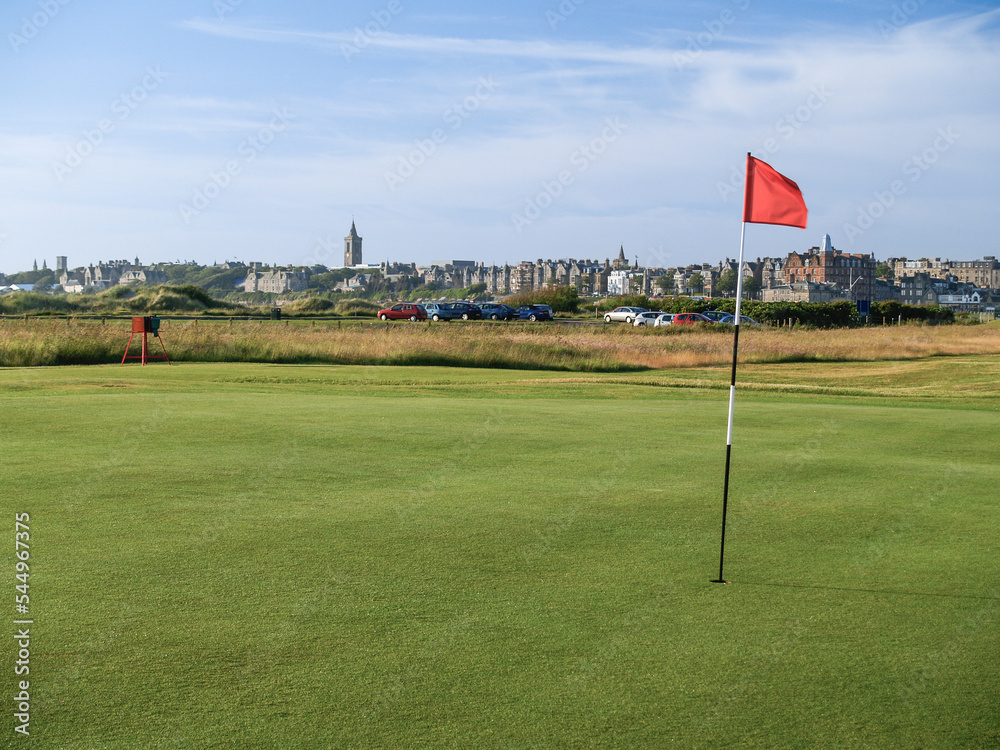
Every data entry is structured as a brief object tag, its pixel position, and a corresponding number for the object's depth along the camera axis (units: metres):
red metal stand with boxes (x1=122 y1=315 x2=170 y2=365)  27.47
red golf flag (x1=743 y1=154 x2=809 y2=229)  7.02
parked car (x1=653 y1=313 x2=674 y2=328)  63.49
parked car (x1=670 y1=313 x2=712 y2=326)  61.08
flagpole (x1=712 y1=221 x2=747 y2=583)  6.02
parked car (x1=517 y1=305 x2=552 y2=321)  76.31
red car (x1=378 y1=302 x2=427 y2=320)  72.06
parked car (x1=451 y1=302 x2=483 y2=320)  74.50
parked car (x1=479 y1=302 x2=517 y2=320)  77.12
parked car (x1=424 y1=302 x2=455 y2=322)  72.12
